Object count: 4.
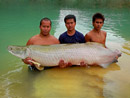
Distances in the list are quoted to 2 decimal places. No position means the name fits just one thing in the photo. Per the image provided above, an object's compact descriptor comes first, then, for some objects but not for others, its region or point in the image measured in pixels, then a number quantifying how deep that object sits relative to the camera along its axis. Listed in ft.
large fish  7.03
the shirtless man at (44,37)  7.55
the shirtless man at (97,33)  8.70
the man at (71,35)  8.05
